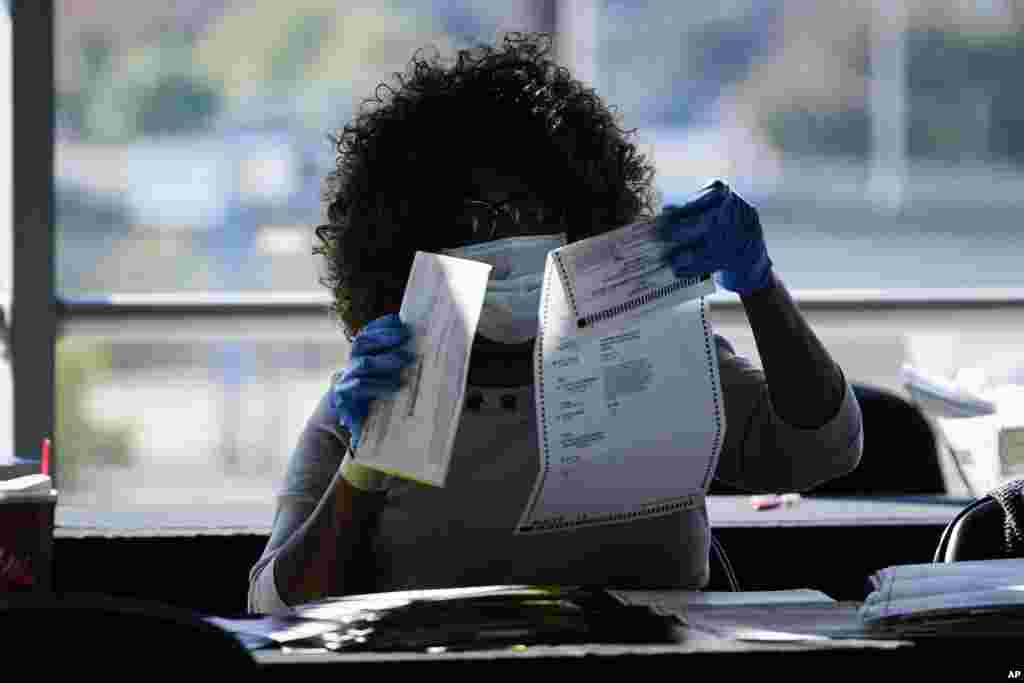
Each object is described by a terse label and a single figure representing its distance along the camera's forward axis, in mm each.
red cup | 6593
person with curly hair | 6966
